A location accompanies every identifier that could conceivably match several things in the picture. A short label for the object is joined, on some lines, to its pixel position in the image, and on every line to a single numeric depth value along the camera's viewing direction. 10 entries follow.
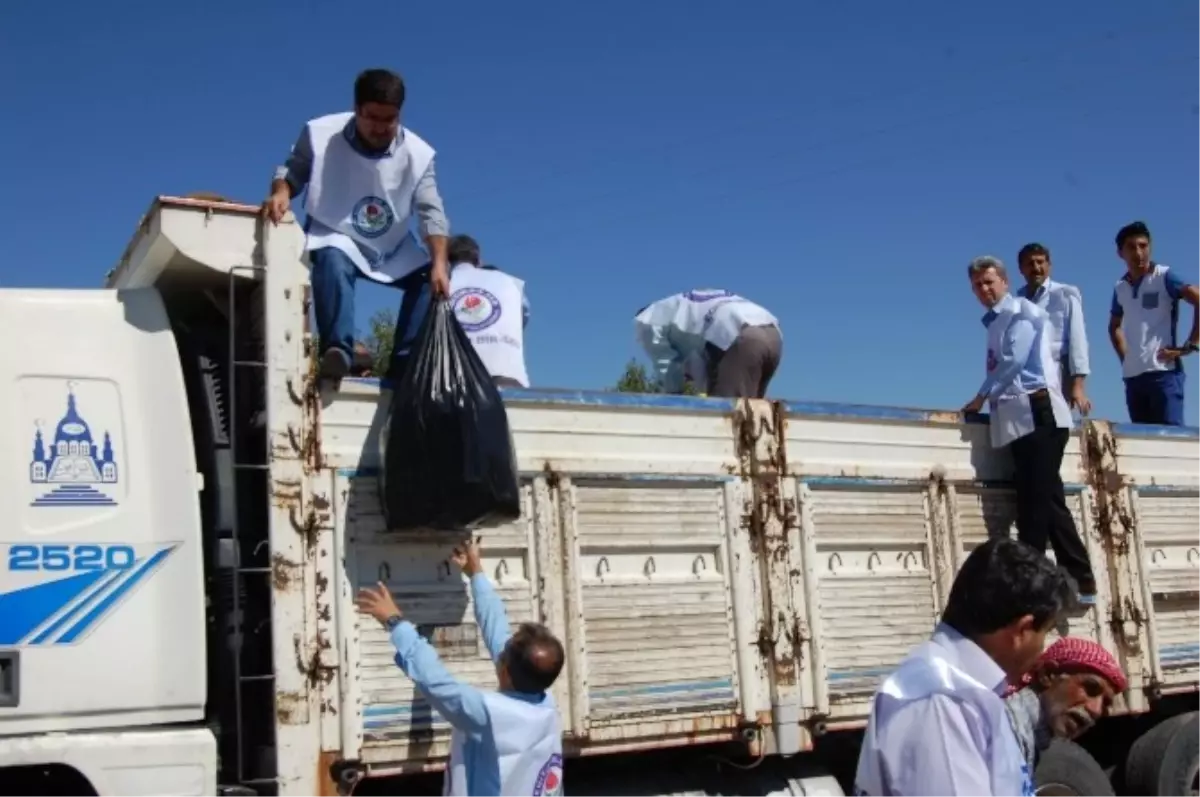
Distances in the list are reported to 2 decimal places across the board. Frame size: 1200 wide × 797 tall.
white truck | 3.75
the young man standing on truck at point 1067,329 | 6.67
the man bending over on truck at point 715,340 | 5.75
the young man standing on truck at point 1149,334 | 7.72
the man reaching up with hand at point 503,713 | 3.86
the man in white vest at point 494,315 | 5.19
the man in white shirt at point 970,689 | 2.22
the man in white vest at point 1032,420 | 5.87
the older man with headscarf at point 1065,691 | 2.77
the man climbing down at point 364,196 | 4.44
